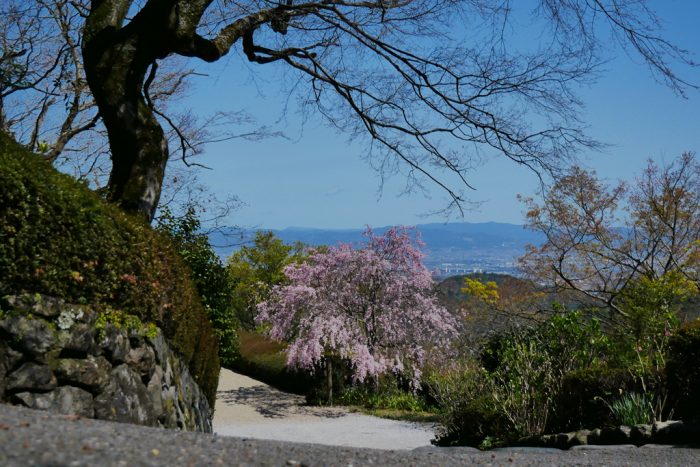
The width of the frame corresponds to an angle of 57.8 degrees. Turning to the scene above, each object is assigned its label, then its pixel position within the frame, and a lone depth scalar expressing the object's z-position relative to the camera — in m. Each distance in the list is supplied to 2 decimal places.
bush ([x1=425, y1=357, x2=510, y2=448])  8.27
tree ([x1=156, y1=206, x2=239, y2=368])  11.84
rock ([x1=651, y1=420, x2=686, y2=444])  6.75
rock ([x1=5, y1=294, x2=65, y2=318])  5.14
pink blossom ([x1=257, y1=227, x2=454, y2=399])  15.27
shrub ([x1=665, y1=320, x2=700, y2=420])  7.15
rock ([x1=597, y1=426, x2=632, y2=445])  6.80
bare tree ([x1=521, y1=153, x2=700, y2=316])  16.78
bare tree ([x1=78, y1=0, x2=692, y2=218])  7.99
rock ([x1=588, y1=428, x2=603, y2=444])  6.91
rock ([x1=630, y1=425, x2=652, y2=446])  6.74
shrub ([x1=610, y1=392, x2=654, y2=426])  7.09
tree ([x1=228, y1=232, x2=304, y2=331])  25.95
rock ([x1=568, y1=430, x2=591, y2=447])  6.94
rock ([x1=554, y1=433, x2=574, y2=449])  6.98
